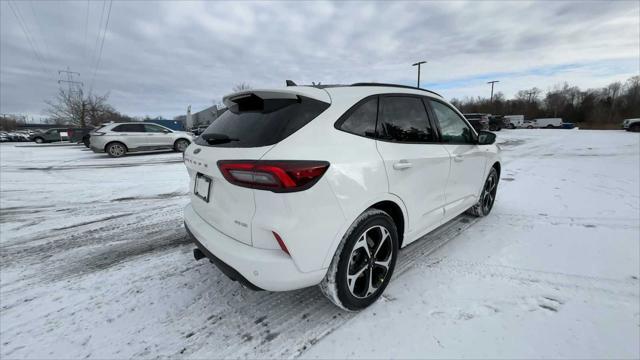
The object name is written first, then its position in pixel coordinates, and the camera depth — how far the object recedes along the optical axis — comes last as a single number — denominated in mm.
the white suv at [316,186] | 1844
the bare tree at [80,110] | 42031
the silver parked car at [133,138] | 12617
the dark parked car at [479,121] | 24719
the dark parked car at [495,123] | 33481
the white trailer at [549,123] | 53031
